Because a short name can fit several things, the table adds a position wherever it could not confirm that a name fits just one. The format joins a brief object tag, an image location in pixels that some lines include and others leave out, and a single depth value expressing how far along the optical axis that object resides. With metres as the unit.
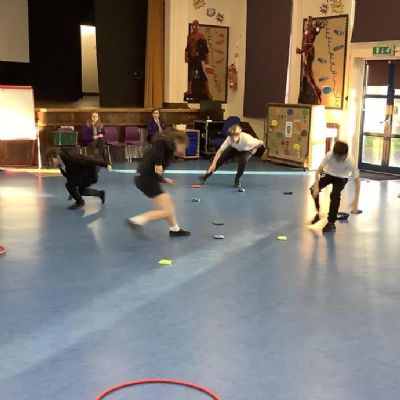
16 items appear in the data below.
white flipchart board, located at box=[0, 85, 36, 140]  11.38
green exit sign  11.14
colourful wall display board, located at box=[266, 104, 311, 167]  11.99
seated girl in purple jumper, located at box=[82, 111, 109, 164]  11.66
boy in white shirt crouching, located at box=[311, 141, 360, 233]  6.79
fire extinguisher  14.52
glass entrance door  11.67
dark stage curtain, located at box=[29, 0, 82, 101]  16.12
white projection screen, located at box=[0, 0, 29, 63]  13.75
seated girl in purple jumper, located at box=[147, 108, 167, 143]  12.53
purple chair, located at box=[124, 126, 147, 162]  12.88
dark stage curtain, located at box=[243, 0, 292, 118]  13.29
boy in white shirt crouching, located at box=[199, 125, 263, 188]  9.41
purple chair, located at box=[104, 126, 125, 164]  12.57
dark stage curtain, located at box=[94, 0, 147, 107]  13.54
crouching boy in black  7.56
